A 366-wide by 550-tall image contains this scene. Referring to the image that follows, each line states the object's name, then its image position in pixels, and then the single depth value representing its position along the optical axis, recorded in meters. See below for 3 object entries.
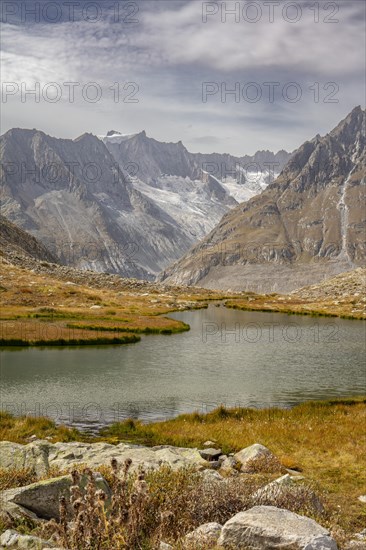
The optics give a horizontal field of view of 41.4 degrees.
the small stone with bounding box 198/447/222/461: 22.41
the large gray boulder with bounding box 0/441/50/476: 15.91
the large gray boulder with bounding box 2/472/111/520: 11.10
